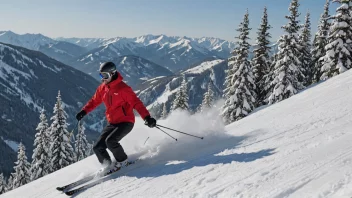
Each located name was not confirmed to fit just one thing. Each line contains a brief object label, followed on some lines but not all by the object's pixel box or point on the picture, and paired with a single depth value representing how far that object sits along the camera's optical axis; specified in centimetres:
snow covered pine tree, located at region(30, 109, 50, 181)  3392
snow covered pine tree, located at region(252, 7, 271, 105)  3203
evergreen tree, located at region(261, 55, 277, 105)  3091
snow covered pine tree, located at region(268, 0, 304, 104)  2897
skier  674
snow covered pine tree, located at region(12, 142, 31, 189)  3625
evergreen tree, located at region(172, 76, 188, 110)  3788
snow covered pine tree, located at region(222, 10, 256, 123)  2909
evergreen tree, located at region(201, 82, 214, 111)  4184
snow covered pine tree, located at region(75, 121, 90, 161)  3814
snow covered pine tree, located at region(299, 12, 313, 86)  3925
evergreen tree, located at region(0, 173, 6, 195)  4512
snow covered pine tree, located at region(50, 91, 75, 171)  3219
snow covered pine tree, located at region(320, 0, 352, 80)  2697
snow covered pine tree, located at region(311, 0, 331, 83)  3805
